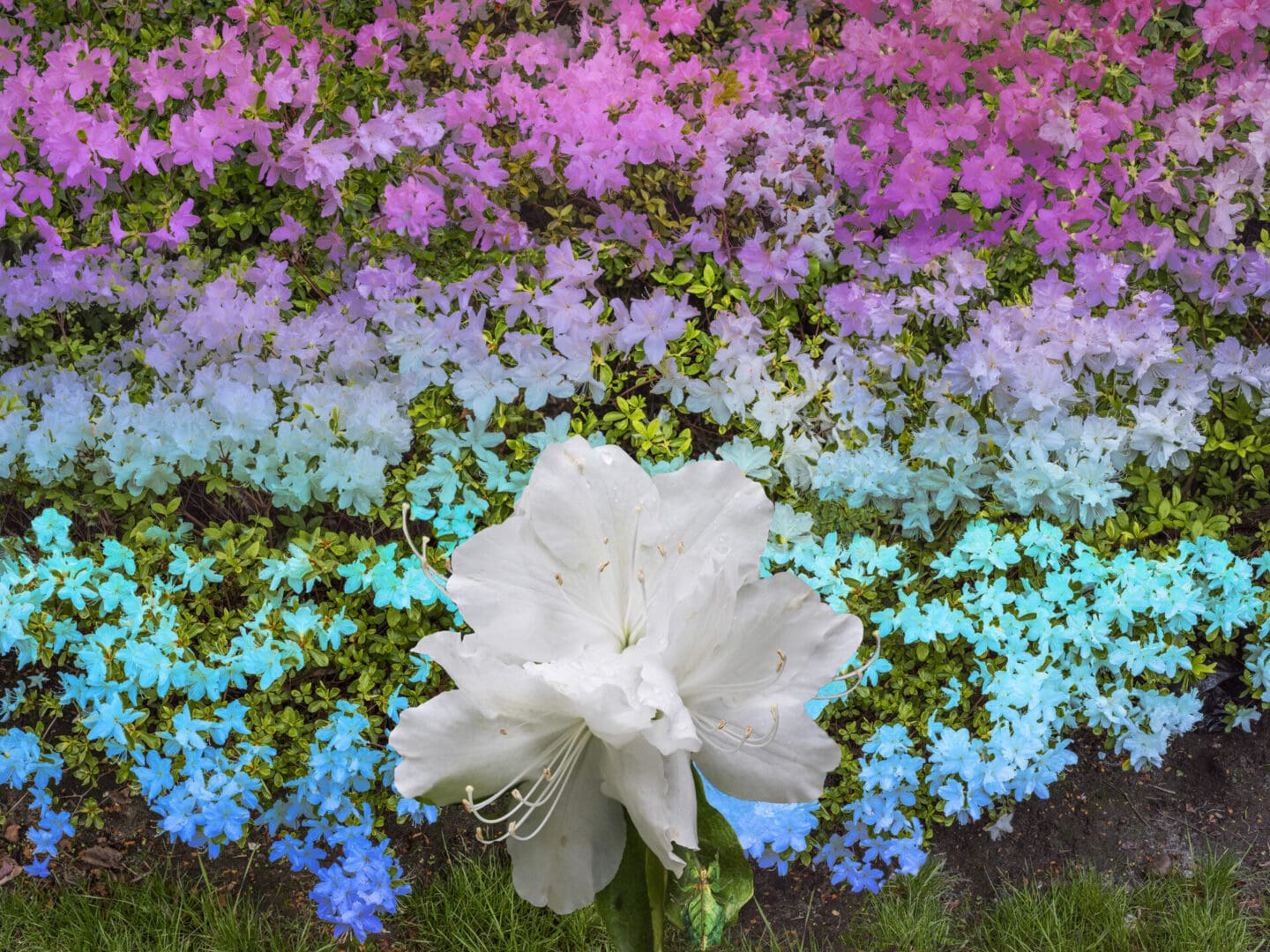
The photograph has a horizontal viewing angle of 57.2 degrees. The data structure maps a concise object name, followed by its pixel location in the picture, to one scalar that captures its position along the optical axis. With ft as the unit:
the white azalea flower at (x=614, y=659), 2.29
